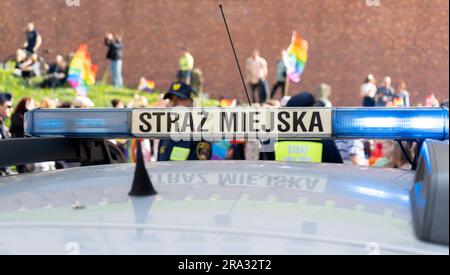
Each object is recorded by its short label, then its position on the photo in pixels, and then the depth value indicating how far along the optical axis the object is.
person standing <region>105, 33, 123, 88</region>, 19.36
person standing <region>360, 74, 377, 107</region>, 15.42
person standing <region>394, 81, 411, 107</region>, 15.16
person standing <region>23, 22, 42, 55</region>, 15.90
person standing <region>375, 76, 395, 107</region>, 15.25
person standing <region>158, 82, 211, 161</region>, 4.09
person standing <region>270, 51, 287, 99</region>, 17.50
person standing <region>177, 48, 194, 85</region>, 19.22
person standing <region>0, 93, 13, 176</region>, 6.71
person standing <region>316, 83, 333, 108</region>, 10.72
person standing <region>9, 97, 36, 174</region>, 6.84
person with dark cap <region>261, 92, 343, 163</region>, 3.82
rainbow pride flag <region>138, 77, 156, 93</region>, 19.73
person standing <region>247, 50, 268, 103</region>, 16.39
